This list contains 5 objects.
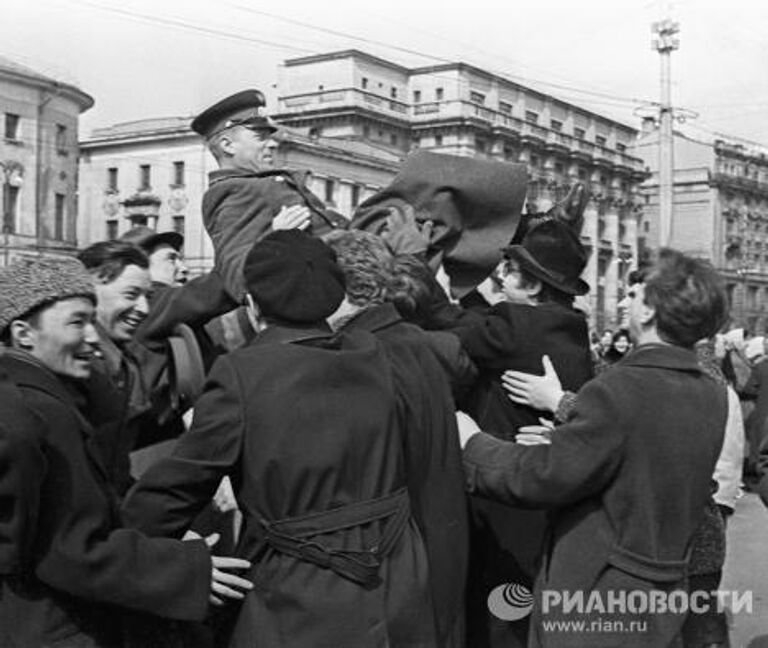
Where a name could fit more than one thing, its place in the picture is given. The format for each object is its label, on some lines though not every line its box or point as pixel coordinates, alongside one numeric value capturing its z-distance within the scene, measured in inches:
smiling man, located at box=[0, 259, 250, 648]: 100.7
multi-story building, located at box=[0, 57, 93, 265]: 1775.3
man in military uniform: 145.0
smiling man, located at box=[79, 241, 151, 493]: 130.0
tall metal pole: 1126.4
